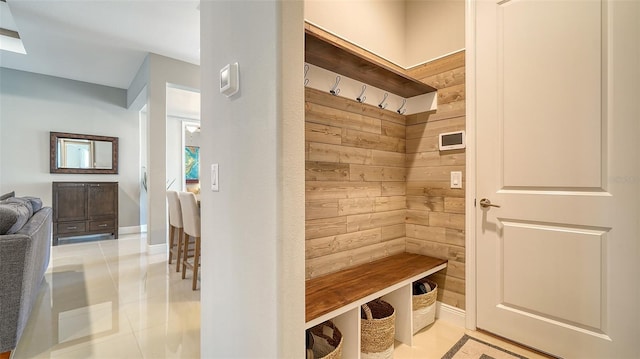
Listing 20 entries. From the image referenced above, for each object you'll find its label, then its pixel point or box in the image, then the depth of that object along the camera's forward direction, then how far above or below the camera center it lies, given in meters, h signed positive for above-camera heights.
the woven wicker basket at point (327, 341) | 1.47 -0.86
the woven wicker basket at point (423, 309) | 2.03 -0.93
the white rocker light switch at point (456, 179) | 2.11 -0.01
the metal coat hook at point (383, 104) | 2.20 +0.56
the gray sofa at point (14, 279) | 1.74 -0.62
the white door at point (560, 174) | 1.53 +0.02
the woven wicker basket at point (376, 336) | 1.67 -0.91
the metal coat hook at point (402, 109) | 2.37 +0.56
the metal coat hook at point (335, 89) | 1.88 +0.57
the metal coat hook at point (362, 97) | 2.05 +0.57
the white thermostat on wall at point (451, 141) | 2.10 +0.27
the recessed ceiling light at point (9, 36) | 3.60 +1.93
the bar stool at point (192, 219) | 2.84 -0.42
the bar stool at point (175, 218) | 3.40 -0.47
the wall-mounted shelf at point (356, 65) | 1.56 +0.69
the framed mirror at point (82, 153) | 5.10 +0.46
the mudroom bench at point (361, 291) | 1.46 -0.62
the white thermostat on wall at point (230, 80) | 1.18 +0.40
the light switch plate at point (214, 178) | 1.35 +0.00
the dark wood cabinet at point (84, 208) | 4.88 -0.52
